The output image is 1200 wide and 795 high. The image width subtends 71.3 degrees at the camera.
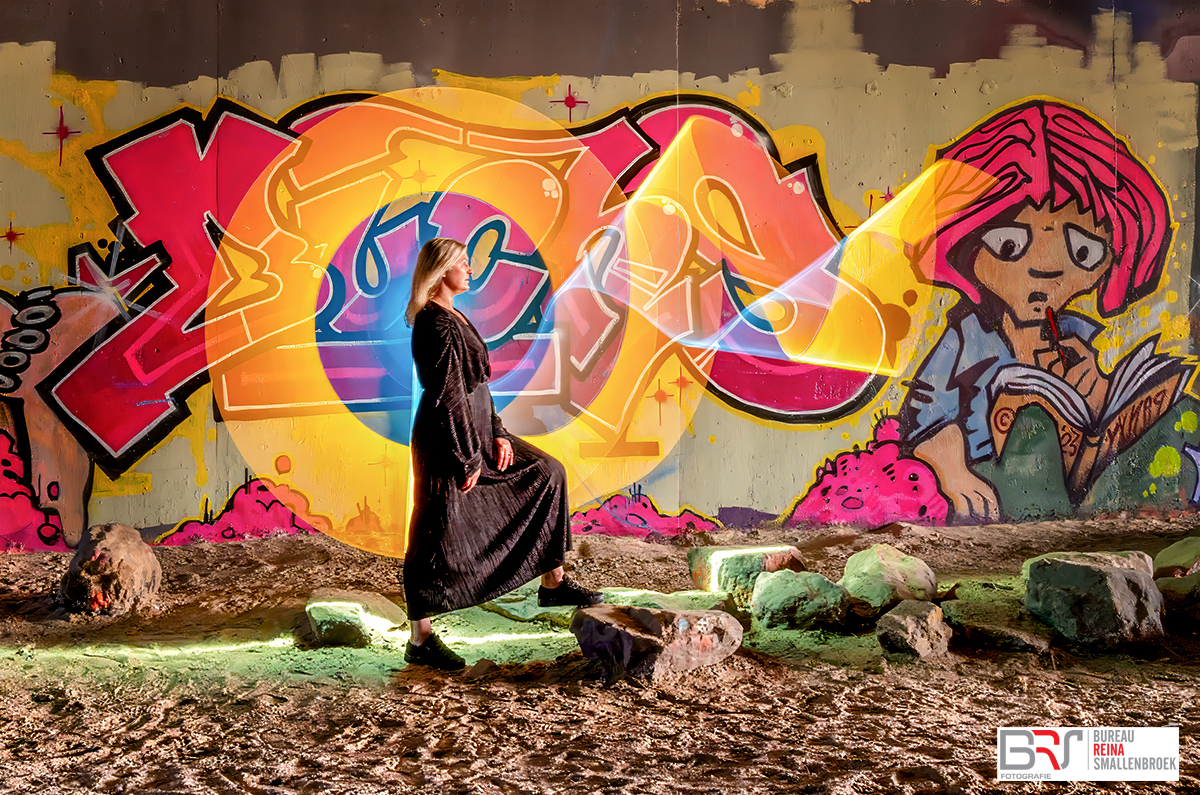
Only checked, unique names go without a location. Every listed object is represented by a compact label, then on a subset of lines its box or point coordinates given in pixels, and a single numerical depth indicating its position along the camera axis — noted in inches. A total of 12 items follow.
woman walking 155.1
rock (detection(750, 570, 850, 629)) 166.7
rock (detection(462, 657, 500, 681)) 147.9
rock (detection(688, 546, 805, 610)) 188.9
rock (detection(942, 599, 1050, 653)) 156.5
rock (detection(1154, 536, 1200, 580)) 186.2
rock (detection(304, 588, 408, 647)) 165.2
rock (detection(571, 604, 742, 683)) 142.6
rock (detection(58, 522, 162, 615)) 183.3
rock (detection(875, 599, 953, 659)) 152.5
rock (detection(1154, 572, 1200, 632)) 165.0
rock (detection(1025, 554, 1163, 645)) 155.8
